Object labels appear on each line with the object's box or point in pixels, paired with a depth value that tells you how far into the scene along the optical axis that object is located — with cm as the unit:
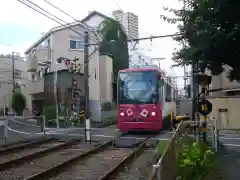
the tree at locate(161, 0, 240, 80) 823
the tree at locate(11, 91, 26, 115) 4378
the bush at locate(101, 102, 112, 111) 3284
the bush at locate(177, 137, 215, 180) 679
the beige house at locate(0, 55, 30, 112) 5816
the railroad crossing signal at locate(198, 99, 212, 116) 1344
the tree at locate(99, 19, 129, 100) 3762
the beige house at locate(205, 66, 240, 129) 2520
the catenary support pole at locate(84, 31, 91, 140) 2391
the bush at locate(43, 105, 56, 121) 2953
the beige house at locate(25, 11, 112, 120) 3475
